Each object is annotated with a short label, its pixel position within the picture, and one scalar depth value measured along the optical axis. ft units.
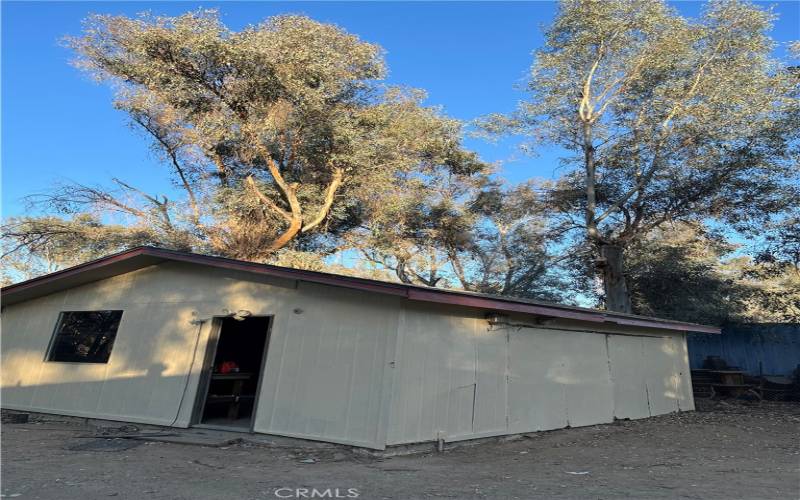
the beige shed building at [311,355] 20.98
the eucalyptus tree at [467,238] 62.39
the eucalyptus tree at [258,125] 43.59
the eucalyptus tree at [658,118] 43.09
